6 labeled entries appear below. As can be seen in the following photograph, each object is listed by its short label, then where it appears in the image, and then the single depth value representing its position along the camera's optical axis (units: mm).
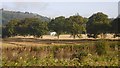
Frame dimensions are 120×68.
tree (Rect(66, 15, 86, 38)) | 77625
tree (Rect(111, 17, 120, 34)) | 59662
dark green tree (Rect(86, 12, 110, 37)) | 64700
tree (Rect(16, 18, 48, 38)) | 78431
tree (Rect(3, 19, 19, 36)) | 79688
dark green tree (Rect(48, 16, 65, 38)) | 81188
